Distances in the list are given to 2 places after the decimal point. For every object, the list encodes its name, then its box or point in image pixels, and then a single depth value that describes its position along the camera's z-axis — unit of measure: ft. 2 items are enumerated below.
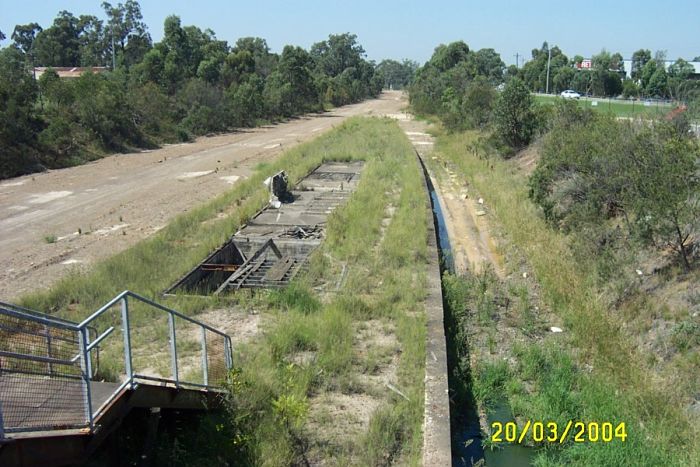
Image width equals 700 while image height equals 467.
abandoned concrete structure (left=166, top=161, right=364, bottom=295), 40.86
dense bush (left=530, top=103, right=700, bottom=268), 34.22
